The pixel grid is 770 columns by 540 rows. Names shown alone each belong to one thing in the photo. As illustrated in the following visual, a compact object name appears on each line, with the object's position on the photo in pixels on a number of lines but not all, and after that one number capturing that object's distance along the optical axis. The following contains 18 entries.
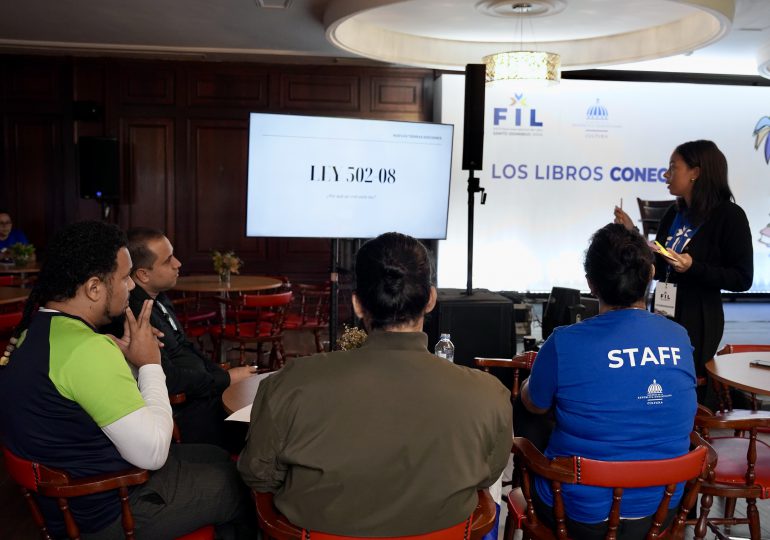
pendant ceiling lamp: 6.07
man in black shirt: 2.71
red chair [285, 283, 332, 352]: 5.76
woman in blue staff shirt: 1.93
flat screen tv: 4.48
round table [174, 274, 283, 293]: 5.46
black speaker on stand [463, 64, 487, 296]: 4.22
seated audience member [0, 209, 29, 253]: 7.07
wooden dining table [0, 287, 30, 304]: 4.36
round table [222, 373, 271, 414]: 2.35
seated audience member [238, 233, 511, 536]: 1.43
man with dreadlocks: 1.73
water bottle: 2.96
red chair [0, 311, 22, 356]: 3.61
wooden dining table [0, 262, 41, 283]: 6.16
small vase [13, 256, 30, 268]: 6.46
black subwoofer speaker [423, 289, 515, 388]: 4.16
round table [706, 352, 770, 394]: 2.64
